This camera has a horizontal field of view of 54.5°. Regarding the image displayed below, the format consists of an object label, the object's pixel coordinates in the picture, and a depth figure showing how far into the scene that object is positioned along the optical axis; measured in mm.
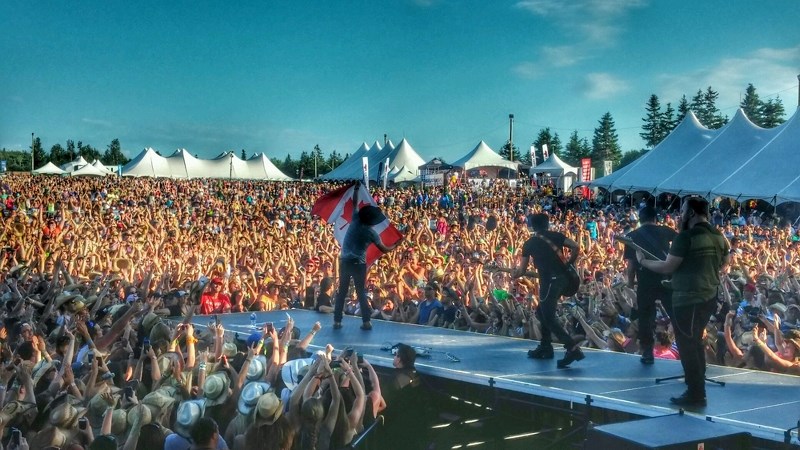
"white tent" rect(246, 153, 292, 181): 55656
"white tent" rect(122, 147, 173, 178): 49156
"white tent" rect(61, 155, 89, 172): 56006
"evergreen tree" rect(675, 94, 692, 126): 81006
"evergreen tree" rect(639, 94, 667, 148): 83188
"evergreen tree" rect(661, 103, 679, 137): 82812
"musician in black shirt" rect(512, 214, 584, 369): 6418
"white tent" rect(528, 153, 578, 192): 41969
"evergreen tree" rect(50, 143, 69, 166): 97500
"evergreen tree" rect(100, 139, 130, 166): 107712
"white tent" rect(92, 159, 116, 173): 56428
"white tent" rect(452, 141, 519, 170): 43844
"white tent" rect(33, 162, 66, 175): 59406
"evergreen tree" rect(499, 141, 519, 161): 95262
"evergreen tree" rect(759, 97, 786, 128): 74750
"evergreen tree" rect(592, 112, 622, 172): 101375
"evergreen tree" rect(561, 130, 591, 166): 106875
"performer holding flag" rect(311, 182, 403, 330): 8297
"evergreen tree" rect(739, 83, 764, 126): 76000
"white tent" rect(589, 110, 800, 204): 23828
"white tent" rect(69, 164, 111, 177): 53156
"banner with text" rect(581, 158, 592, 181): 35969
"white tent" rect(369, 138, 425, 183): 46750
